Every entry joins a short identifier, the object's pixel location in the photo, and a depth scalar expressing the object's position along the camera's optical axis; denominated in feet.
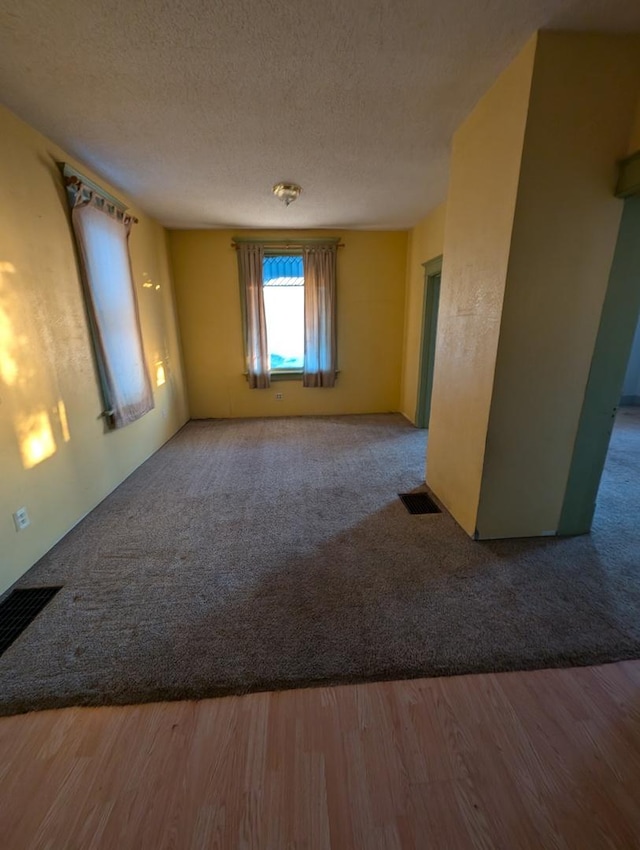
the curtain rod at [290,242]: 14.24
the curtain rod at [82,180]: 7.49
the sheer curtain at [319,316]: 14.42
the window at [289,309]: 14.37
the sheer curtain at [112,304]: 8.20
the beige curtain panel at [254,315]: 14.23
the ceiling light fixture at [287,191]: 9.60
